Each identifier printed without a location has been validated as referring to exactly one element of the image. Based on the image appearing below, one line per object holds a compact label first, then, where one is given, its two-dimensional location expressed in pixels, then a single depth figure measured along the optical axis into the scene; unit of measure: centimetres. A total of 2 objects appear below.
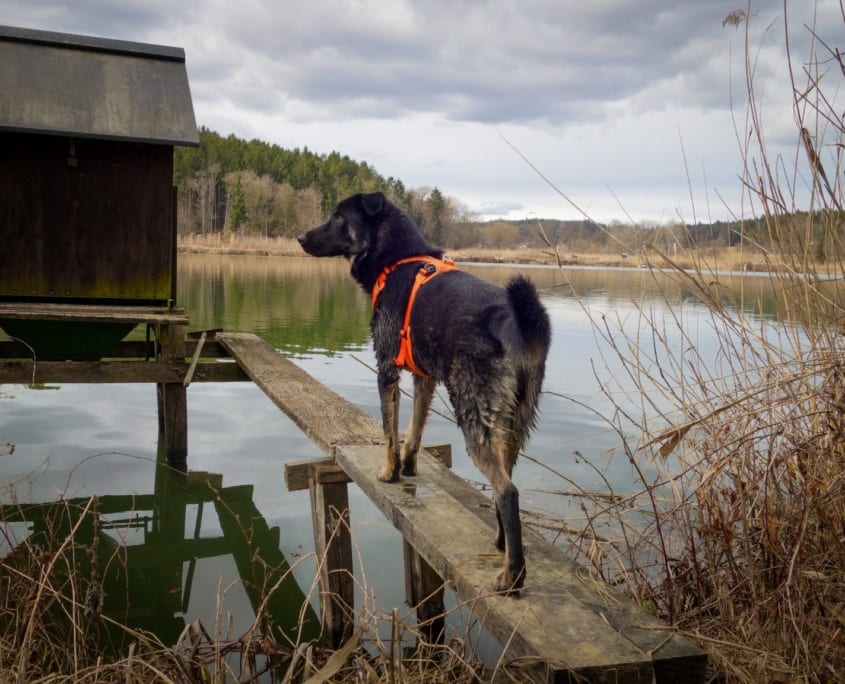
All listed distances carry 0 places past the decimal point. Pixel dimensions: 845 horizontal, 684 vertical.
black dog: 255
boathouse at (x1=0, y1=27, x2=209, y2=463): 701
